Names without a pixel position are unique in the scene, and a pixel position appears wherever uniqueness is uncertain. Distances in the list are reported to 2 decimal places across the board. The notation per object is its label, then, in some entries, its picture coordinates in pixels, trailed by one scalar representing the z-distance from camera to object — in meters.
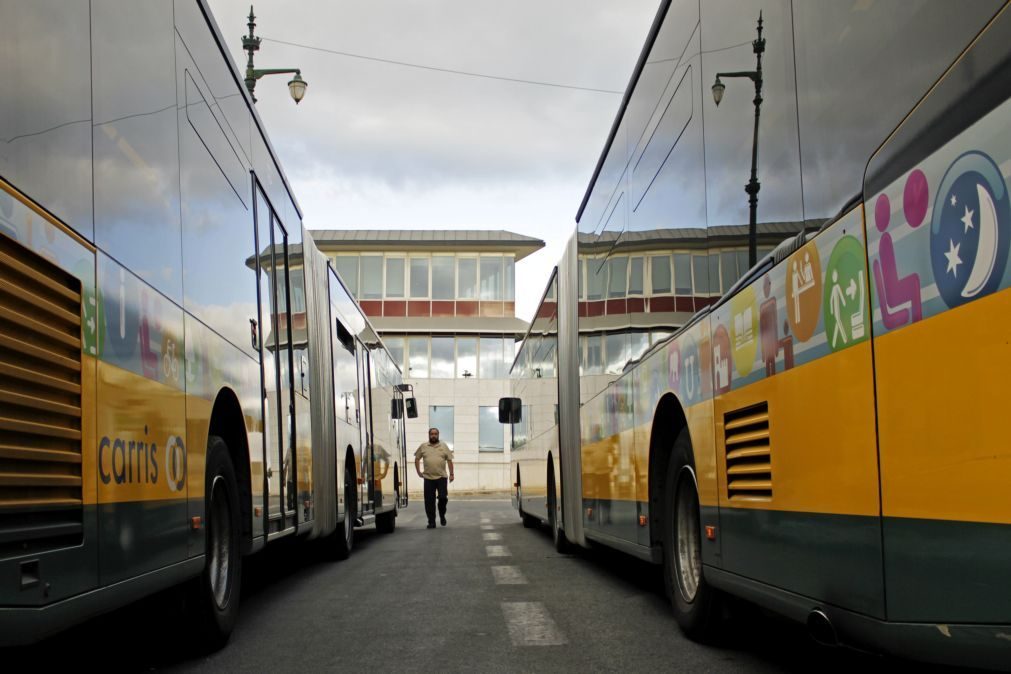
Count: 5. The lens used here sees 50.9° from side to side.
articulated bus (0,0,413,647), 3.29
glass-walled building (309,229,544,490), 43.03
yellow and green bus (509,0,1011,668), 2.65
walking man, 18.56
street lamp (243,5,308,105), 13.46
